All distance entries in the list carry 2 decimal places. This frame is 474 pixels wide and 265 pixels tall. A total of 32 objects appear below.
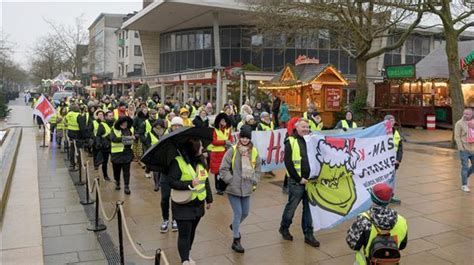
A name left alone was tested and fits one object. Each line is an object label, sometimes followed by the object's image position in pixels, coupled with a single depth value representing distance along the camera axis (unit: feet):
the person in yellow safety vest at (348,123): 35.53
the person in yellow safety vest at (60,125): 55.93
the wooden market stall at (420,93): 87.35
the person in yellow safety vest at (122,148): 32.30
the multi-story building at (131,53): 239.09
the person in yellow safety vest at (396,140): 27.71
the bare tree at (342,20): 69.46
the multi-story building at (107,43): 272.10
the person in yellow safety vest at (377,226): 12.33
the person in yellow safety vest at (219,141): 30.45
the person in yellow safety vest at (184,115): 37.86
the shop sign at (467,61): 83.66
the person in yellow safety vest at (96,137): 36.37
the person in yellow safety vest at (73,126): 45.80
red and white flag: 55.21
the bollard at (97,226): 24.10
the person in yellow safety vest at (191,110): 54.94
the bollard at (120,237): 18.57
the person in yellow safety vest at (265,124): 36.42
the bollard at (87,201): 29.52
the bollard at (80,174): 35.55
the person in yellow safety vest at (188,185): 17.15
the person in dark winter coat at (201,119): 38.13
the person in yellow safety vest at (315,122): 38.41
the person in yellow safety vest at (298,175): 20.99
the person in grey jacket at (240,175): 20.49
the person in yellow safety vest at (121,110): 39.19
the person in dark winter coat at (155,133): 32.76
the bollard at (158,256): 13.17
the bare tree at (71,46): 169.17
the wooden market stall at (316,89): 73.36
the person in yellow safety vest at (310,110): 42.77
